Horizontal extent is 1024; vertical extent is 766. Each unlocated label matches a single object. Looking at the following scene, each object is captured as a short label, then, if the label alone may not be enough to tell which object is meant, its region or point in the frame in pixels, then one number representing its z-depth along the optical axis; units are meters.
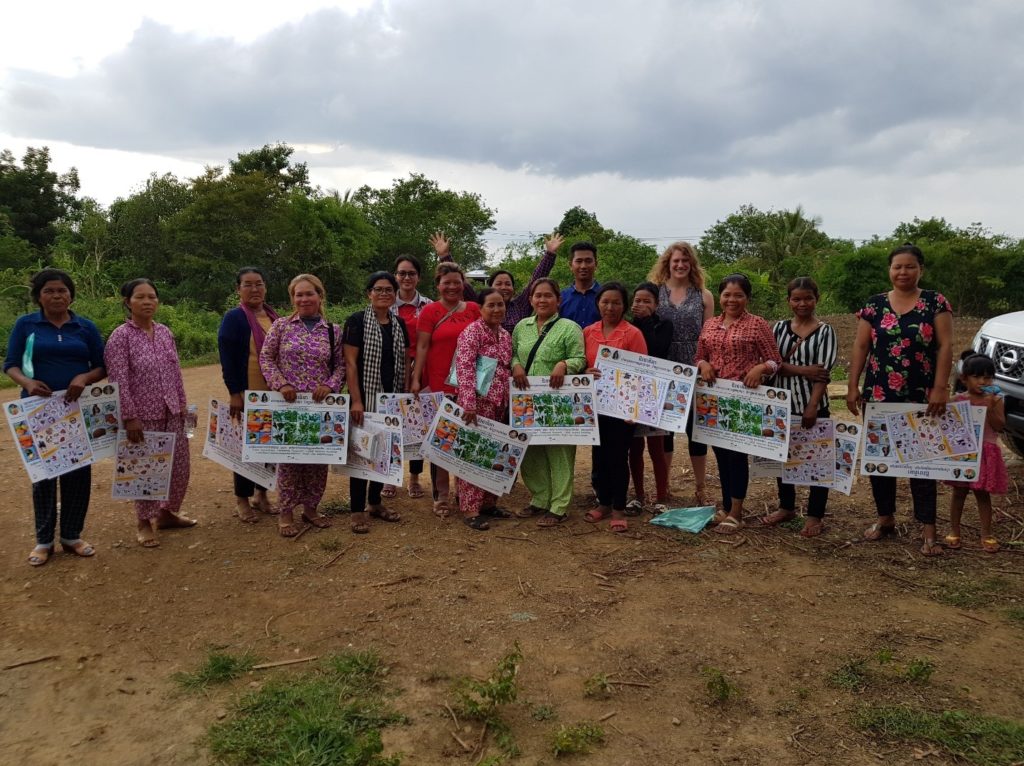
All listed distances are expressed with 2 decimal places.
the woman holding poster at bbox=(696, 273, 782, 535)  4.68
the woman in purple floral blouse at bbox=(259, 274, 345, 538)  4.77
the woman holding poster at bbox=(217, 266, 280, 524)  5.05
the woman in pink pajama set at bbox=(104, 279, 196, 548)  4.67
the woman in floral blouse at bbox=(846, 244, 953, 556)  4.35
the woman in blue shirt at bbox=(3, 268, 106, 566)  4.35
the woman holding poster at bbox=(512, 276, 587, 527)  4.97
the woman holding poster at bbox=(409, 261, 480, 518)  5.23
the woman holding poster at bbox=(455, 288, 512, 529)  4.96
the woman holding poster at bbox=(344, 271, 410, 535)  4.93
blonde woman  5.17
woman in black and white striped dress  4.64
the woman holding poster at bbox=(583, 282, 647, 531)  4.92
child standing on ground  4.39
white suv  5.30
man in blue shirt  5.26
